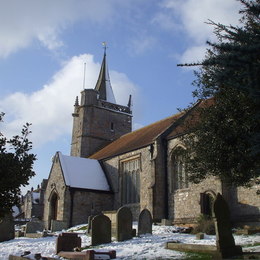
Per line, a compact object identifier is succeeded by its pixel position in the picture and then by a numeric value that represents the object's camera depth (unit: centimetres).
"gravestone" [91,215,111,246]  1422
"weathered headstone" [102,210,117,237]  1805
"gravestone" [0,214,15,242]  1841
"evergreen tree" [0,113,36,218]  923
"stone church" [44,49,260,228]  1884
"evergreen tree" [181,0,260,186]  934
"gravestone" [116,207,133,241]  1464
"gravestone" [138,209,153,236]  1588
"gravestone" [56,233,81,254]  1317
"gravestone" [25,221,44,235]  2156
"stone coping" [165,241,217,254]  1001
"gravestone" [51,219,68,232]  2314
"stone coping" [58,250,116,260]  1010
